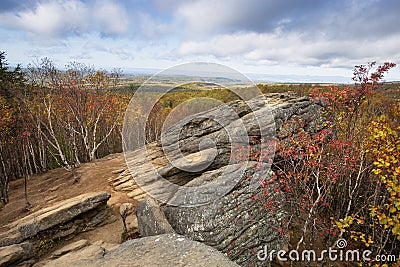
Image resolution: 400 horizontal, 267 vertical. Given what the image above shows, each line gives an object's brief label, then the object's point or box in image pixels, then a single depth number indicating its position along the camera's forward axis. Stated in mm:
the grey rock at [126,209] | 10884
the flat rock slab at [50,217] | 8922
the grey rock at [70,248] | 8120
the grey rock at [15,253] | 7070
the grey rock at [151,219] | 7863
